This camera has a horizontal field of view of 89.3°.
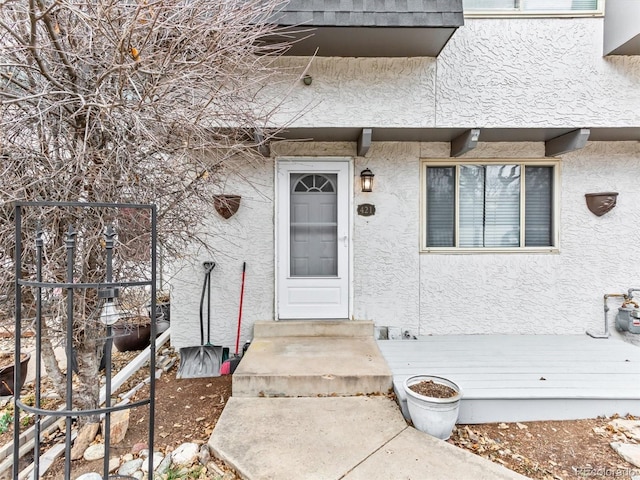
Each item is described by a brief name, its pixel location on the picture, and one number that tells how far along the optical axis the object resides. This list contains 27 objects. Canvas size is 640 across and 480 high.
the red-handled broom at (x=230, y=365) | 4.26
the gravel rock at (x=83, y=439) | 2.79
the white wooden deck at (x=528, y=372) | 3.21
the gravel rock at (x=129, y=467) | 2.61
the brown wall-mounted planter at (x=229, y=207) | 4.61
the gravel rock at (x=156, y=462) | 2.65
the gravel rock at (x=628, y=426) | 2.97
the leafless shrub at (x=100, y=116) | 2.45
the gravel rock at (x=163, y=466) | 2.59
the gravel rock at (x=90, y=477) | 2.07
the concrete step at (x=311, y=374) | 3.46
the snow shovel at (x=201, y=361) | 4.27
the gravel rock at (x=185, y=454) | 2.68
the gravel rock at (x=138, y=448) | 2.84
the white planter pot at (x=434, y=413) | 2.77
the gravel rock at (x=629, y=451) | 2.65
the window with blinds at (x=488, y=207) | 5.00
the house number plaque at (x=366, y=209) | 4.87
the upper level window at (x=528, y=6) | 4.38
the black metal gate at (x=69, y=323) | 1.88
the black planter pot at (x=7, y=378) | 3.58
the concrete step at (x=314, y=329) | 4.73
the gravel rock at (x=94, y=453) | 2.77
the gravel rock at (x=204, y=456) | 2.66
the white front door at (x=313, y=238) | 4.87
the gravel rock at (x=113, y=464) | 2.66
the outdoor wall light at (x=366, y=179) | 4.75
